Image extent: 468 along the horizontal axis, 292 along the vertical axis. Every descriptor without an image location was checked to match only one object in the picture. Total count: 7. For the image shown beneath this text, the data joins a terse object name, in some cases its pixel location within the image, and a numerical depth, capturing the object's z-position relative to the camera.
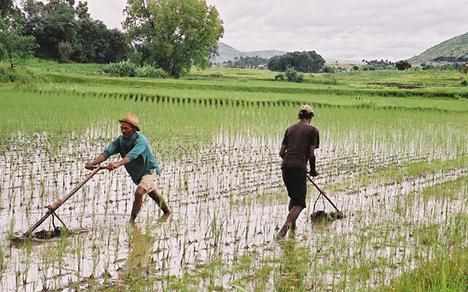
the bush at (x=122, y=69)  31.28
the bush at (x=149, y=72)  31.38
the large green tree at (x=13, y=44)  24.13
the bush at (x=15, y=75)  20.75
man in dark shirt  5.66
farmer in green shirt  5.55
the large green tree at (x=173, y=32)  38.81
